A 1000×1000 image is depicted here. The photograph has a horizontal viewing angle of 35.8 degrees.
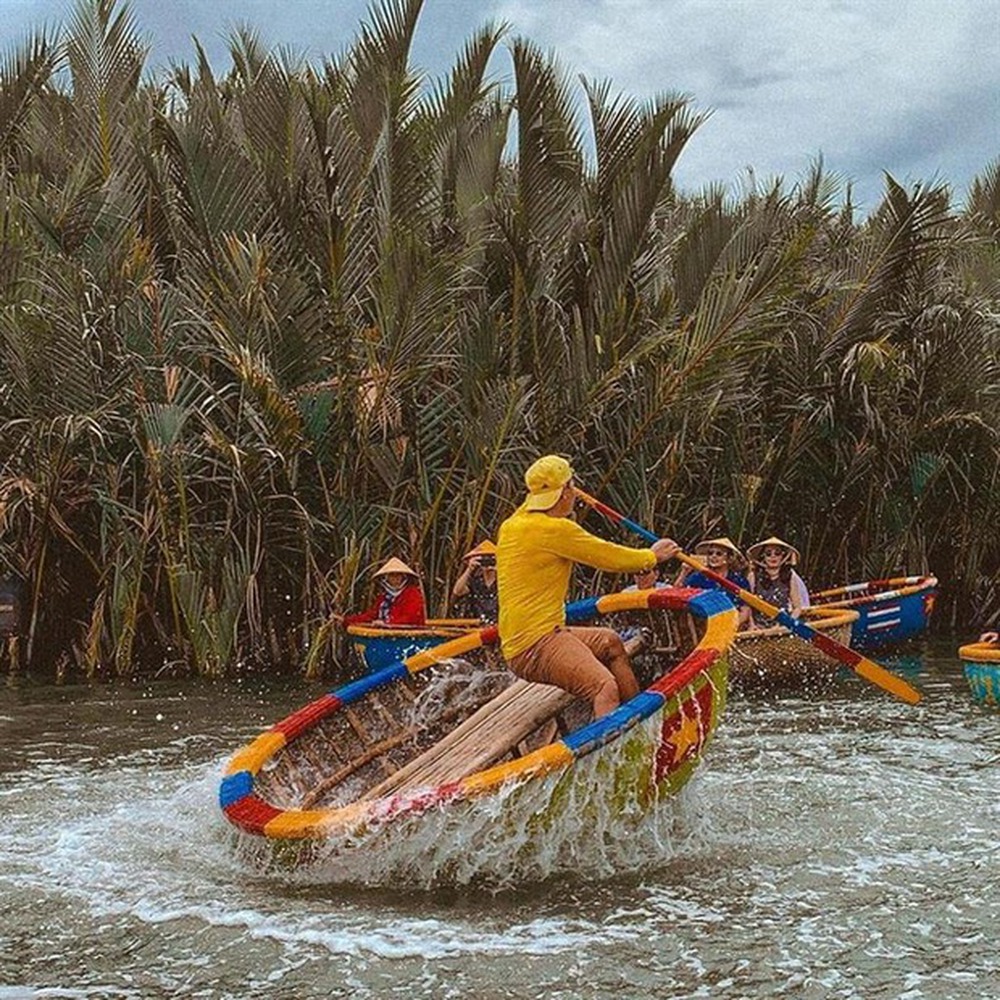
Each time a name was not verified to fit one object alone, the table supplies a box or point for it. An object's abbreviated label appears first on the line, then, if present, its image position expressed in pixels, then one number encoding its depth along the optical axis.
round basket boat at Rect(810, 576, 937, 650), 13.33
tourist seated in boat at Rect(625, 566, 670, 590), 11.45
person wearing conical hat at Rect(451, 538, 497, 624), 12.16
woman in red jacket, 11.78
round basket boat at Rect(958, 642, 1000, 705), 9.69
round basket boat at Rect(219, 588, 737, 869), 6.13
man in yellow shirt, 7.12
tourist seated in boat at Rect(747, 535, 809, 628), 12.32
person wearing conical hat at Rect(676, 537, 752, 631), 11.59
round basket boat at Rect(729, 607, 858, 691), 11.22
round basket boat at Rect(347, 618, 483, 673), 11.34
